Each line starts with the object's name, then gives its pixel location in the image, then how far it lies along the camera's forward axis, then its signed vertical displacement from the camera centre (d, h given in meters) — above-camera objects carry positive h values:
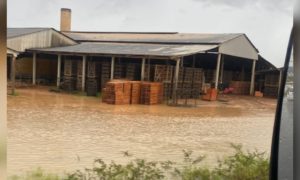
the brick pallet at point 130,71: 19.12 -0.32
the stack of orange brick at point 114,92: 15.23 -1.11
